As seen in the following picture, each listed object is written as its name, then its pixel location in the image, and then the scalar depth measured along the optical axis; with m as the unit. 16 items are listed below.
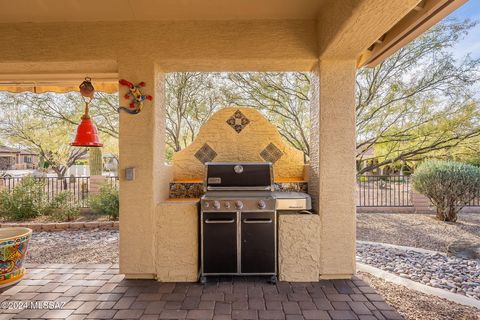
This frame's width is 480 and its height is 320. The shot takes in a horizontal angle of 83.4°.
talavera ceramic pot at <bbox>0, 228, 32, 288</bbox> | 3.21
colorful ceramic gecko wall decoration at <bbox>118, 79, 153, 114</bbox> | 3.36
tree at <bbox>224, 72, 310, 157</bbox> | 7.35
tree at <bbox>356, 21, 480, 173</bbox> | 6.54
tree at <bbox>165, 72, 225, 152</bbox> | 8.11
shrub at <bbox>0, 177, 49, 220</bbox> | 6.47
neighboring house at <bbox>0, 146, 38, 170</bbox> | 16.84
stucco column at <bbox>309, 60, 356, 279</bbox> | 3.40
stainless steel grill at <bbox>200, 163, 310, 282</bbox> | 3.30
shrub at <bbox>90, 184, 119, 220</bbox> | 6.57
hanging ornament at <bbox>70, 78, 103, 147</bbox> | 2.99
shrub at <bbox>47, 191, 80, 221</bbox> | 6.52
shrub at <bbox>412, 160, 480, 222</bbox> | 6.54
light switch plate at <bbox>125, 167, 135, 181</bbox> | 3.37
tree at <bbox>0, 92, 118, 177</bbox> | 8.02
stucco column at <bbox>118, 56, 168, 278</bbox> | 3.41
